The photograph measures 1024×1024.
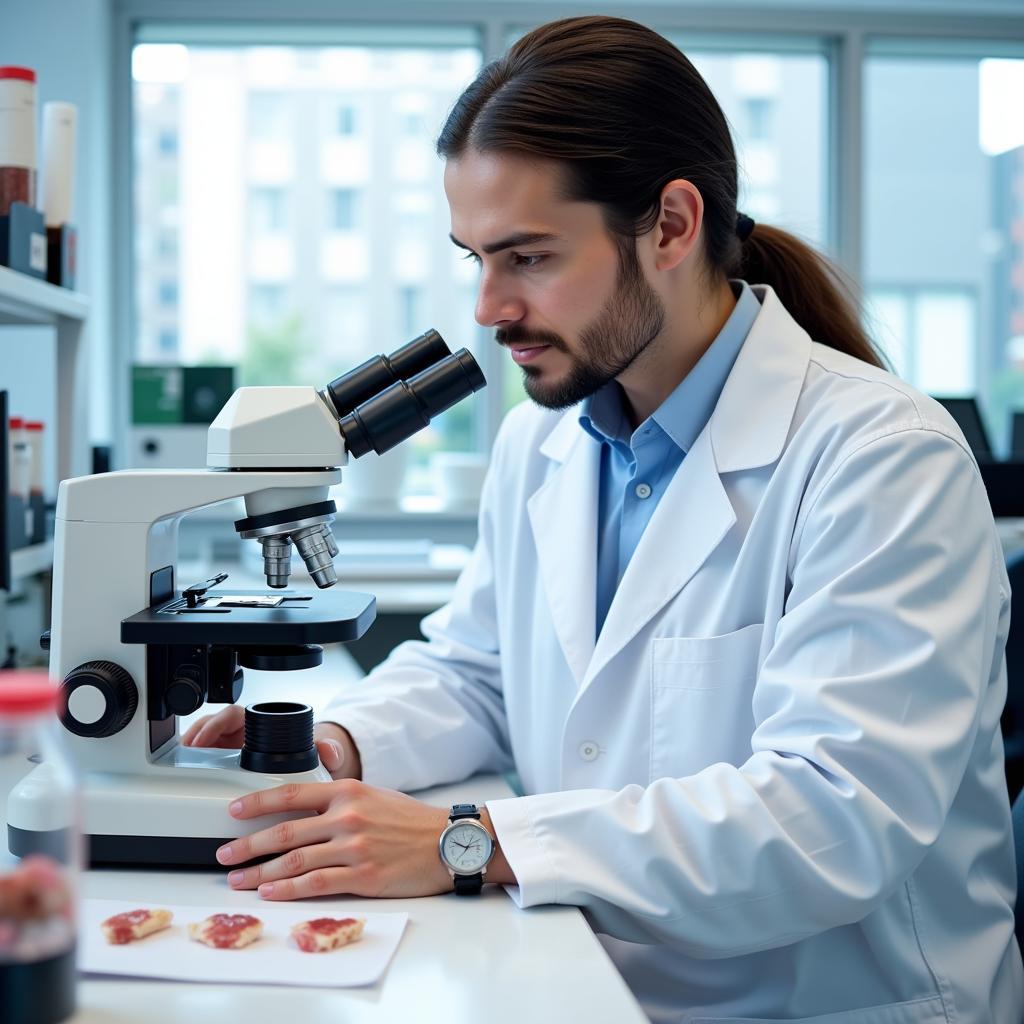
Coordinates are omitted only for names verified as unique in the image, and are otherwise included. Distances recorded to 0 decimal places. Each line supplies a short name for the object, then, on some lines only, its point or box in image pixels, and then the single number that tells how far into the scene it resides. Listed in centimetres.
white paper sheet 74
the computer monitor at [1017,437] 303
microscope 94
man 90
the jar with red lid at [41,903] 55
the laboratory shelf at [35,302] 158
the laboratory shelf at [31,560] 169
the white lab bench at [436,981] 70
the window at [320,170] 327
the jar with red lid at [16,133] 168
